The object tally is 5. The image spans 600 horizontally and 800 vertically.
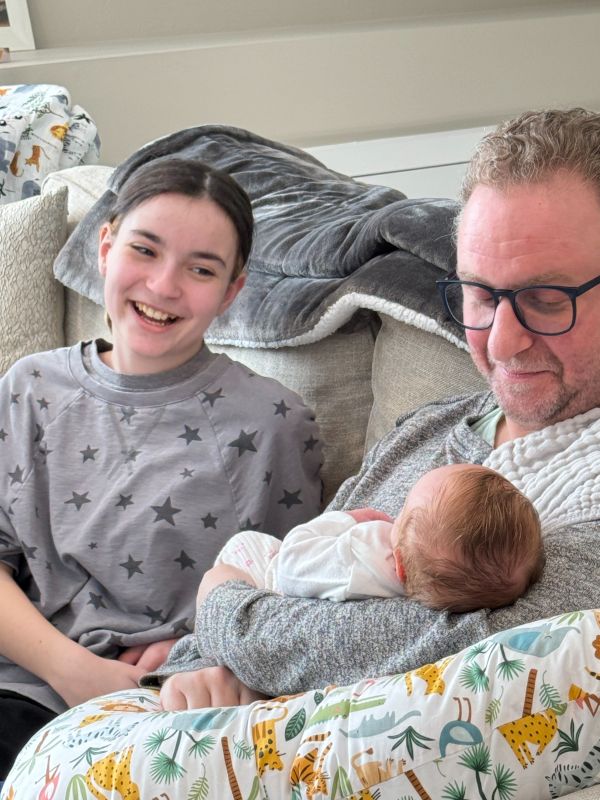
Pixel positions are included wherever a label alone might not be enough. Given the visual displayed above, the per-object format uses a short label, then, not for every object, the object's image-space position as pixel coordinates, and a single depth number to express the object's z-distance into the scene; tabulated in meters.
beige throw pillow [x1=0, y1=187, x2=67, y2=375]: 2.57
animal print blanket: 3.07
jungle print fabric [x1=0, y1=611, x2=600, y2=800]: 0.89
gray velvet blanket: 1.77
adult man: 1.08
